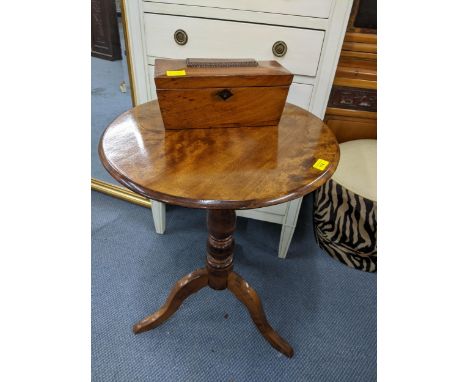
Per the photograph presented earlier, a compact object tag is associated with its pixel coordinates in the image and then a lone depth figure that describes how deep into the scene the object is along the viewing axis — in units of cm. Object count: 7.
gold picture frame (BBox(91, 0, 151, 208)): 174
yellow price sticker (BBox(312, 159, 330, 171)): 66
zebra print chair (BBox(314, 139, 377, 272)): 130
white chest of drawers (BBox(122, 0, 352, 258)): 93
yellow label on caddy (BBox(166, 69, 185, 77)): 71
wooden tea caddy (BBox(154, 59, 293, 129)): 71
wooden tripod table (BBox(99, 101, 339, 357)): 58
